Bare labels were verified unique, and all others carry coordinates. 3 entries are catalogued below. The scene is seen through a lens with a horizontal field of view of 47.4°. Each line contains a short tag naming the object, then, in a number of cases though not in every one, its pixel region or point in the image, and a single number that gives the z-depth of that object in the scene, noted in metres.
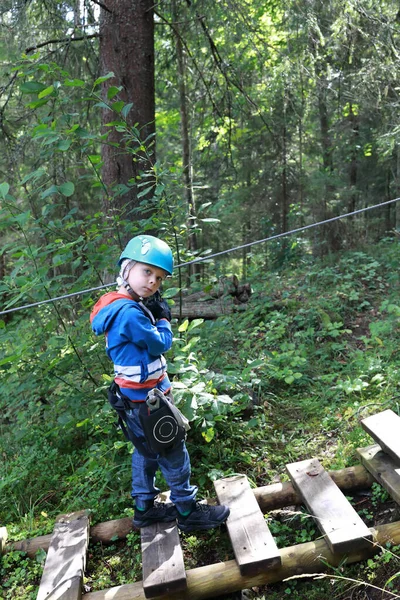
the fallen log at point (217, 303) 6.14
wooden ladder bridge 2.28
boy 2.31
